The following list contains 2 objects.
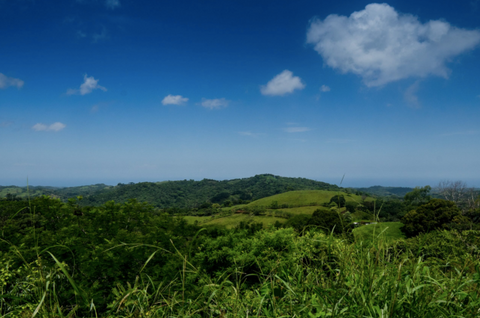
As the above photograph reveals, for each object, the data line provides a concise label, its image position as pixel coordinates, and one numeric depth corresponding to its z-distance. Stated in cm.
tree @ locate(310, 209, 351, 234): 3727
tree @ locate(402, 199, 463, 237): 3086
